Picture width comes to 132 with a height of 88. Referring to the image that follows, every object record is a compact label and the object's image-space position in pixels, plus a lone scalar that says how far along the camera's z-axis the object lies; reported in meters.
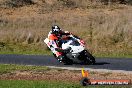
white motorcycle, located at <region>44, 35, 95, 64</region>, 20.88
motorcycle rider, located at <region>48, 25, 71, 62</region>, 21.41
